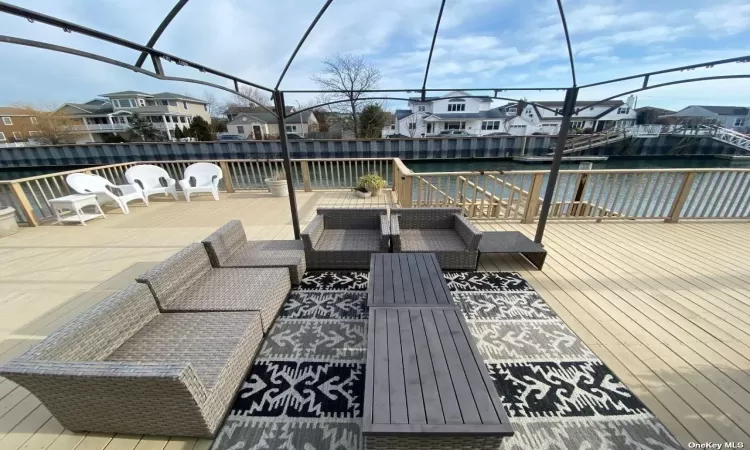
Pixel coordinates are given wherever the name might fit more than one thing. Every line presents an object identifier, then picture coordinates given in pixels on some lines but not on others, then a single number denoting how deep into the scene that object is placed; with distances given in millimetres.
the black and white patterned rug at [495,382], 1457
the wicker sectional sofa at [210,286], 2025
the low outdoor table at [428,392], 1113
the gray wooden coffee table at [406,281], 2002
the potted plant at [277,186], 6359
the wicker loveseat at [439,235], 3012
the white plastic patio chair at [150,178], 5828
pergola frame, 1199
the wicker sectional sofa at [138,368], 1231
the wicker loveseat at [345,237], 3037
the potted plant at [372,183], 6195
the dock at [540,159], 21172
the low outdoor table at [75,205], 4586
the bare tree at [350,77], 16047
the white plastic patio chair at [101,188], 5070
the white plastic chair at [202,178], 6082
